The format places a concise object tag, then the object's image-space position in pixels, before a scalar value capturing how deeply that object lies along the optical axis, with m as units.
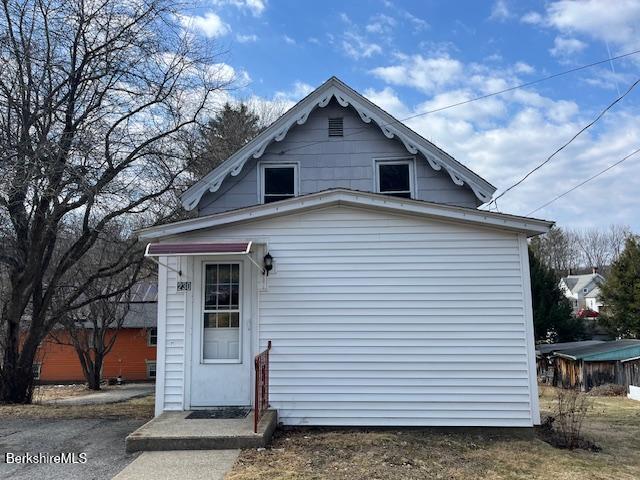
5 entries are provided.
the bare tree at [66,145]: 9.30
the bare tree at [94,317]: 18.16
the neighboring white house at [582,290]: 58.25
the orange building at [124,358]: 30.30
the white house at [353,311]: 6.92
